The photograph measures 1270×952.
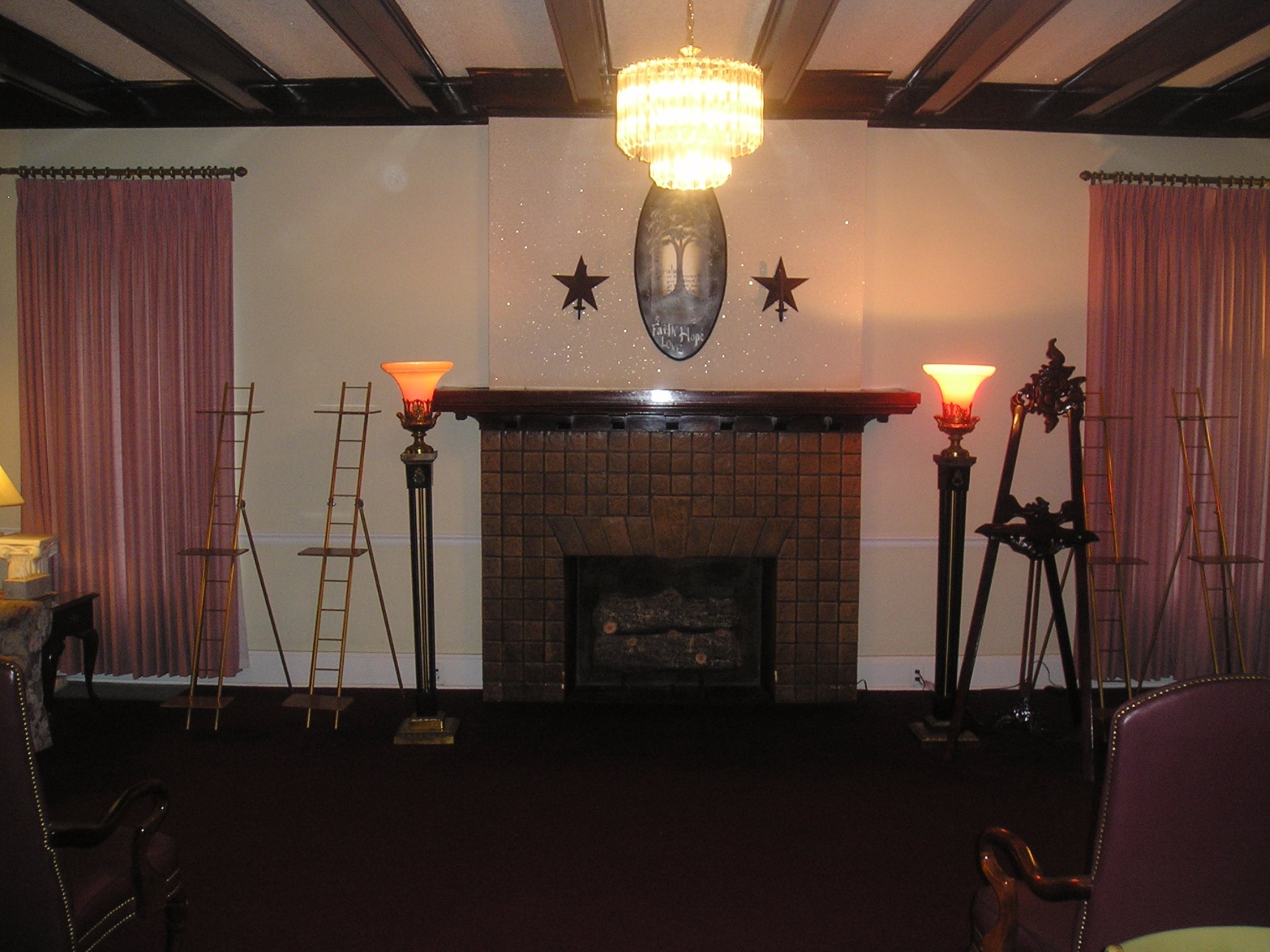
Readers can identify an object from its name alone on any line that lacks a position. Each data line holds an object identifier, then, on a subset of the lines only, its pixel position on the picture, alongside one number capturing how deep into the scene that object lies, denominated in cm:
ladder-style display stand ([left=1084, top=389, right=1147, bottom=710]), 450
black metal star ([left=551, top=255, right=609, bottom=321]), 442
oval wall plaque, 439
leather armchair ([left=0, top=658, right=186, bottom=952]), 188
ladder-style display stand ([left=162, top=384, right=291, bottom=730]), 446
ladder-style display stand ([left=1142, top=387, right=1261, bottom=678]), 436
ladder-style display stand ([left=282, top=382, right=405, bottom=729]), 445
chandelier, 248
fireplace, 445
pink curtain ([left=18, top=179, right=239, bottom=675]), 450
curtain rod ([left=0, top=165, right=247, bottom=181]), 448
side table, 405
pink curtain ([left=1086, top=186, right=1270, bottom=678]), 450
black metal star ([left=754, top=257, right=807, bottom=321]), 444
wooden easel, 371
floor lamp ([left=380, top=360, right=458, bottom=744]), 396
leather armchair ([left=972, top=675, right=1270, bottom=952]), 178
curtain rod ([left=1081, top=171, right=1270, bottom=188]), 449
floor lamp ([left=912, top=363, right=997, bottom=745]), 400
